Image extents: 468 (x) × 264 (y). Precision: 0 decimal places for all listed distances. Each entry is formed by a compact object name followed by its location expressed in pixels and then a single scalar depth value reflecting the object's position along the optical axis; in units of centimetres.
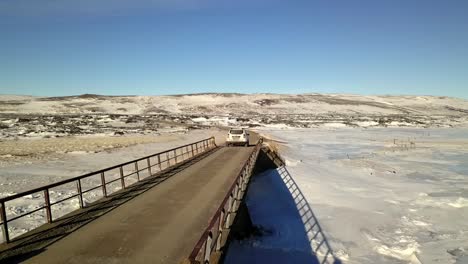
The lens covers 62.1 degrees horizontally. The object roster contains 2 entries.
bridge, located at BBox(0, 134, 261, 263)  782
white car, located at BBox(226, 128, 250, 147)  3603
